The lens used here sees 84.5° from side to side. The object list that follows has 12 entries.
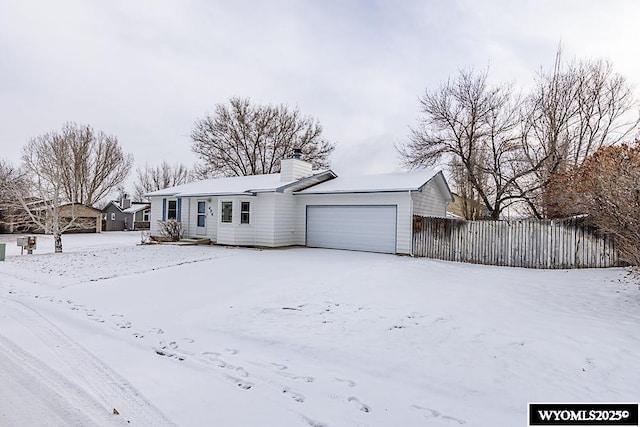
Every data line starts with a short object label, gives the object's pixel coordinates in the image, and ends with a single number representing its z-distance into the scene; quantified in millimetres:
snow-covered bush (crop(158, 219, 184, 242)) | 18266
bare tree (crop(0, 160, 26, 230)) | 17588
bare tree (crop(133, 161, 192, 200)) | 49125
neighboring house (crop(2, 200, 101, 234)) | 28331
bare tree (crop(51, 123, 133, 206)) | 34312
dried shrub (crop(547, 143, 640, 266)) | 6625
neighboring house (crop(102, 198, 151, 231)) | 38438
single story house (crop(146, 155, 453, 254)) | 13734
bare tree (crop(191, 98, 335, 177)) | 31875
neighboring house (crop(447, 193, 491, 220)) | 24125
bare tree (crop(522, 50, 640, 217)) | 17391
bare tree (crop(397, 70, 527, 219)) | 19344
